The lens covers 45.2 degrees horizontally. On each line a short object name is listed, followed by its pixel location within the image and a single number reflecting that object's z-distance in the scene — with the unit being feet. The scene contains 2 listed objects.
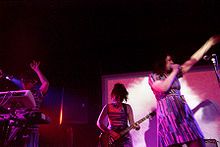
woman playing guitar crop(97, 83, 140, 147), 13.65
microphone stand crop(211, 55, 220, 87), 10.05
